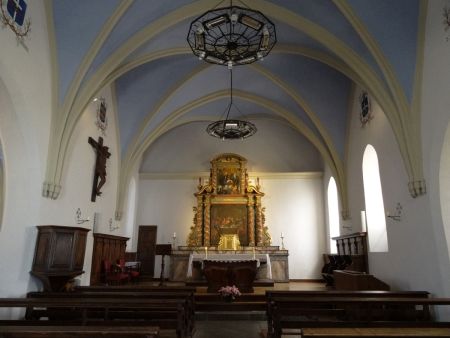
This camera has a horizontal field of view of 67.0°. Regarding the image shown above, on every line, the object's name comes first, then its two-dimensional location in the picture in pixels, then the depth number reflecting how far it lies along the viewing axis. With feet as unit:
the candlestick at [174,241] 50.52
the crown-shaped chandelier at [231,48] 20.11
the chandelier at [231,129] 37.27
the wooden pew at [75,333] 11.03
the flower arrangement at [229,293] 27.03
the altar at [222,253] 45.13
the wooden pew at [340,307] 18.31
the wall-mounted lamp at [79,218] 31.58
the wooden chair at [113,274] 35.96
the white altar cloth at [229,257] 41.75
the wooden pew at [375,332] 12.49
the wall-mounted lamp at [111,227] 40.22
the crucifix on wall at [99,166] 35.37
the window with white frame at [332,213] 48.06
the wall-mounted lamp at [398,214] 27.35
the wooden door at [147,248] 50.19
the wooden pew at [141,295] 19.88
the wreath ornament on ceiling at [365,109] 33.28
